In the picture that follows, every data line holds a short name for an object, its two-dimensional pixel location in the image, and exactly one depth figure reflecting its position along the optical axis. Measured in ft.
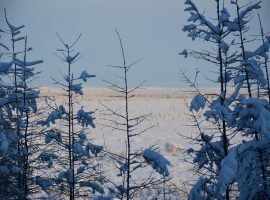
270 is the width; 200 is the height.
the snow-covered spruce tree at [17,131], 49.21
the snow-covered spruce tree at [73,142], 59.69
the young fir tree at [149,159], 44.15
